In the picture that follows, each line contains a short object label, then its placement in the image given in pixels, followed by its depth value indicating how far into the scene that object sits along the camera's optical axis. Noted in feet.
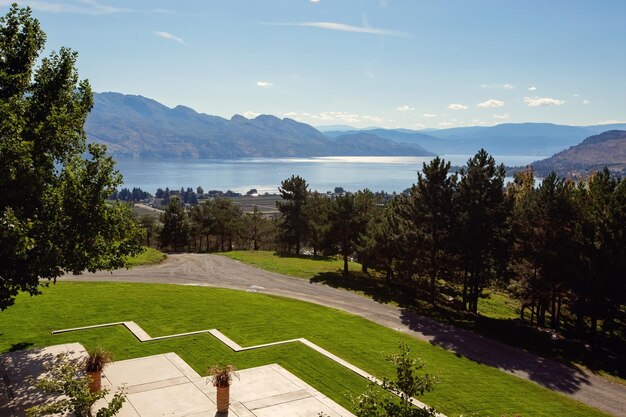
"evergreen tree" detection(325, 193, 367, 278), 170.60
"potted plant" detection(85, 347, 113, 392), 56.18
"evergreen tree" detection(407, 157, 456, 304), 133.69
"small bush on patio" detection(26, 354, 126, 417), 31.48
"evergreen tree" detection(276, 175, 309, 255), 254.06
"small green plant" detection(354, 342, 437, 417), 30.91
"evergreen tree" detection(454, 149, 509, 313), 128.26
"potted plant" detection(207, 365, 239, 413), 53.93
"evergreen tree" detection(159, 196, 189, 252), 288.71
